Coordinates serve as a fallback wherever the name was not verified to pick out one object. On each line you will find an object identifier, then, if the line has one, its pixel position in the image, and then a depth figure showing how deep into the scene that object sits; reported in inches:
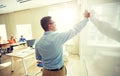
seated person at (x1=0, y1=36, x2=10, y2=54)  171.3
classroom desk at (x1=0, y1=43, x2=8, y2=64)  170.9
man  45.9
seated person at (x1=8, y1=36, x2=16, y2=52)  202.1
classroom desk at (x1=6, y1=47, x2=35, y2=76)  119.3
